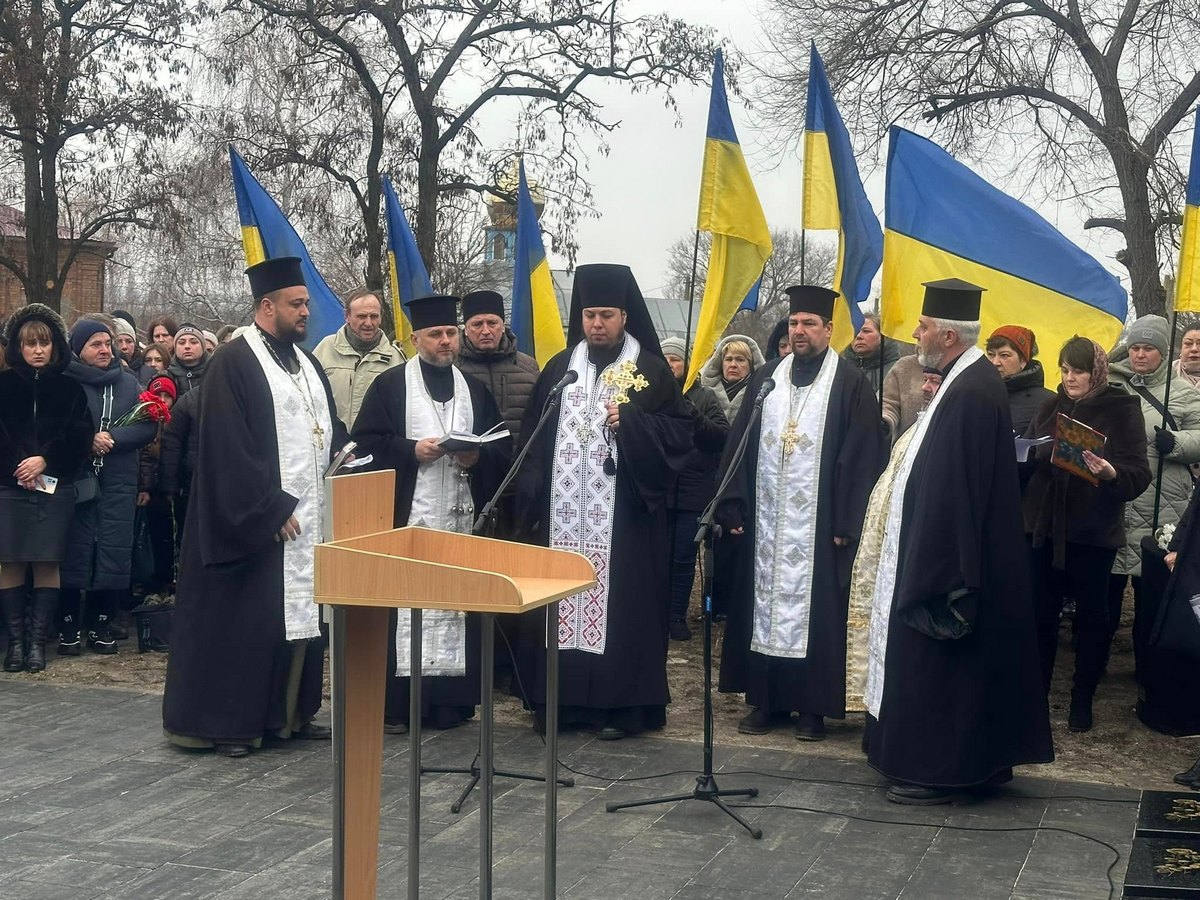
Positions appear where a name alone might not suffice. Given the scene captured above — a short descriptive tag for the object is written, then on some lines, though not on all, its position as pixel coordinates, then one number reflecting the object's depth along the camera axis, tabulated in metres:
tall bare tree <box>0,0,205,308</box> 20.91
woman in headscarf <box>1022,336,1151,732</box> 6.92
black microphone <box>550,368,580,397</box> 5.84
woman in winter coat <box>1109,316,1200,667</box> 7.36
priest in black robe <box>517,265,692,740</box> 7.06
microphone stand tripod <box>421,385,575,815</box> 3.54
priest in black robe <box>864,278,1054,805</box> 5.77
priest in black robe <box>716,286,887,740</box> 7.03
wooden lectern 3.38
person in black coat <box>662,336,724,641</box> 9.34
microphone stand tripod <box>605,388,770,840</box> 5.57
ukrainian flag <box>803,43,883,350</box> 7.45
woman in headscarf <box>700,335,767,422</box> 9.85
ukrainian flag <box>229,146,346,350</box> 9.36
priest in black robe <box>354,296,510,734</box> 7.10
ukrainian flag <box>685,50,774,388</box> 7.53
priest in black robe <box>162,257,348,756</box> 6.56
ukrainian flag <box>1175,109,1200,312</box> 6.93
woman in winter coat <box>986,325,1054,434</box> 7.49
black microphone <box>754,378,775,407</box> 5.68
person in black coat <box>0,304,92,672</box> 8.19
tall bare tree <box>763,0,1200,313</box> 17.06
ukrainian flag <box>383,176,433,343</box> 10.23
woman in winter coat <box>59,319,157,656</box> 8.64
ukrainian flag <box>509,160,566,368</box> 9.91
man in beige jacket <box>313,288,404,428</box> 8.48
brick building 24.30
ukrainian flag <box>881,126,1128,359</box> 7.52
